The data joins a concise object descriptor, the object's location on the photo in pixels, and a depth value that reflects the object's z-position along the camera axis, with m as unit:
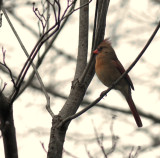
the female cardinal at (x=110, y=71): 9.07
